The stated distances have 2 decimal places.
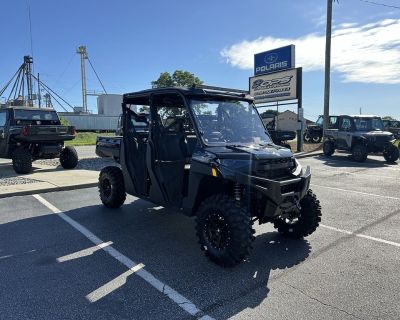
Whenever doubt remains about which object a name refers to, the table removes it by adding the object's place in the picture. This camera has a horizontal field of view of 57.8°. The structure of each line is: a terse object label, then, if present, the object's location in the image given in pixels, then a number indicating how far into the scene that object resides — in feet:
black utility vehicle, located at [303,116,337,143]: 74.49
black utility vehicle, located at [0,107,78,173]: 36.24
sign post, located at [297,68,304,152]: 60.23
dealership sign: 61.57
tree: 130.93
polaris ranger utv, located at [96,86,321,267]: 13.73
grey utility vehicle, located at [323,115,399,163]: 49.65
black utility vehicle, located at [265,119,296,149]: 60.87
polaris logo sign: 62.95
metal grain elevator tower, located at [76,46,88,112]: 238.27
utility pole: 67.92
